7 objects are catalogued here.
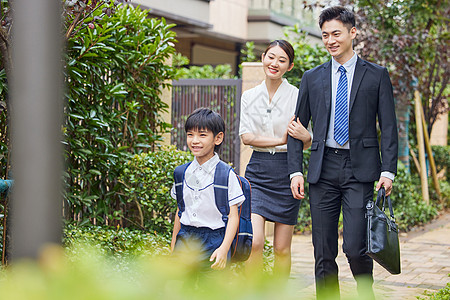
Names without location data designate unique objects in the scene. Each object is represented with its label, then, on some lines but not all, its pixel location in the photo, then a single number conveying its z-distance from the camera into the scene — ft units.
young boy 13.48
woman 16.66
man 14.80
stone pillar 28.91
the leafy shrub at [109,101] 18.78
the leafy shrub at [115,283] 4.18
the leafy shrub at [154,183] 19.77
